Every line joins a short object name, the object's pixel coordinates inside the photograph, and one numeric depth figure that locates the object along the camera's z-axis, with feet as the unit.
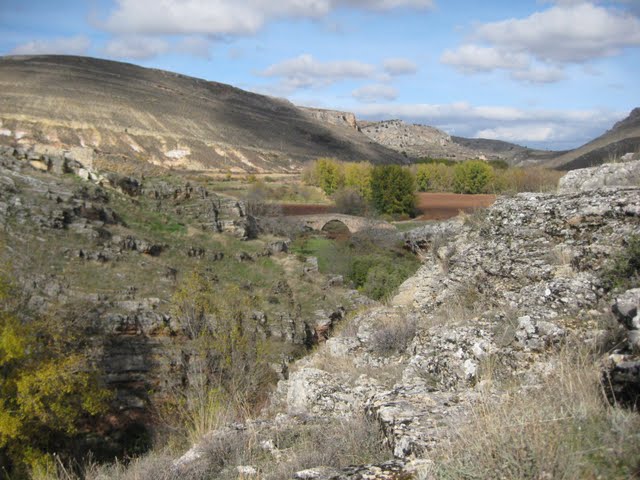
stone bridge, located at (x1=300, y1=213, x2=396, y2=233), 168.91
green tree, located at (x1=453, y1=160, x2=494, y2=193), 247.29
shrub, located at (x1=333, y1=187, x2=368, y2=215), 210.26
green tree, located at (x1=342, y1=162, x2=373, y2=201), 231.50
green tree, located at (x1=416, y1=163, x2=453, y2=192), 266.57
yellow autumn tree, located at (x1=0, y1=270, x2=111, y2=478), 42.70
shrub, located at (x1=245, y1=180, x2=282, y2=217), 186.32
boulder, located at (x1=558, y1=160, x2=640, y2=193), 25.16
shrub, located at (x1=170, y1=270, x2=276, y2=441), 57.98
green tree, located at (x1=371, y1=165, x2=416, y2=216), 214.42
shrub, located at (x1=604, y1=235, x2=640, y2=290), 17.00
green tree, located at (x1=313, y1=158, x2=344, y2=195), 250.16
